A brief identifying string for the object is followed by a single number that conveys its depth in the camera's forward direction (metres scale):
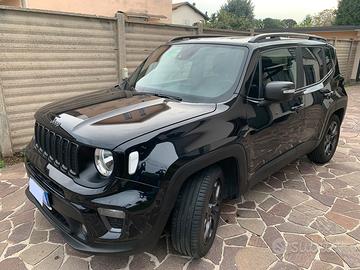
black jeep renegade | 2.08
